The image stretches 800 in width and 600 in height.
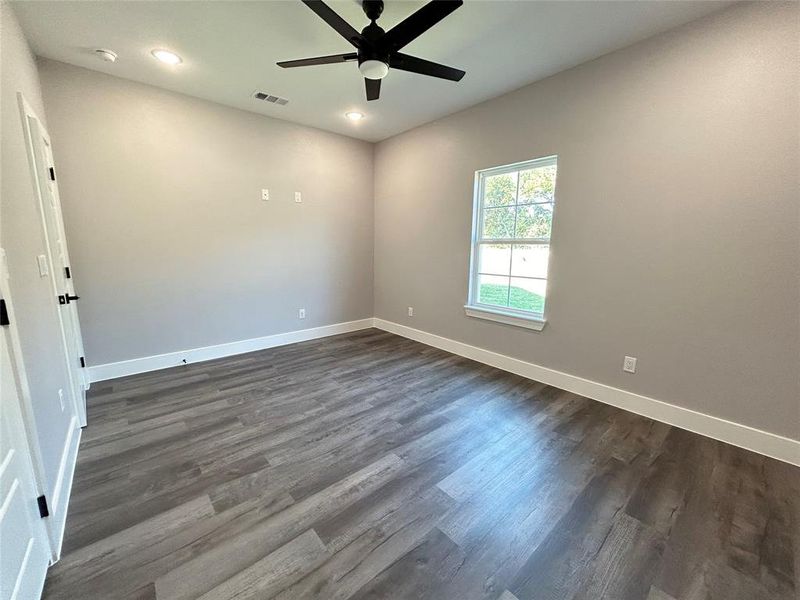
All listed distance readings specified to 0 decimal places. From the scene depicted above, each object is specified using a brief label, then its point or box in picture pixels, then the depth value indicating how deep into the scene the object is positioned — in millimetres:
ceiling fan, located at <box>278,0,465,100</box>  1622
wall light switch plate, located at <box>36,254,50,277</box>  1775
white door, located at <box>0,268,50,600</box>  971
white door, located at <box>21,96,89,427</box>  1999
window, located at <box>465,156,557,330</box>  3037
